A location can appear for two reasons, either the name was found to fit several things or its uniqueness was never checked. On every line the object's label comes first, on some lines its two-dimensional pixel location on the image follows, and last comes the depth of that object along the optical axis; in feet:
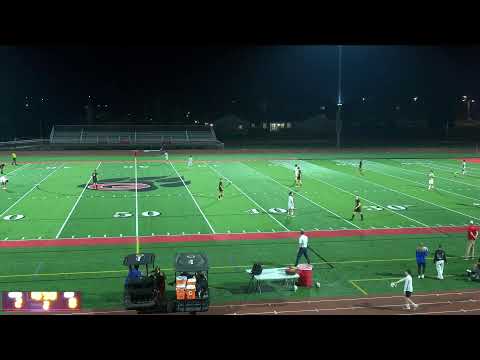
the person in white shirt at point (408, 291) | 42.60
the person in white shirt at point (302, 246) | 52.70
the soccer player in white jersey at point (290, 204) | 77.97
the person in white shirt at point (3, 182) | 101.77
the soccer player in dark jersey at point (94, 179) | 105.05
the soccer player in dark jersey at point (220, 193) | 92.02
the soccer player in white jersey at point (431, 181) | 100.78
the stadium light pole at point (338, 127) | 199.50
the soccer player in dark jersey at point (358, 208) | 75.05
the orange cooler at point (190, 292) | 37.76
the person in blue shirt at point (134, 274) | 39.42
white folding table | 46.03
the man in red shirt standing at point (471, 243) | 56.08
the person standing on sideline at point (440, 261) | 49.94
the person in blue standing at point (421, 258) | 50.65
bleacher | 208.64
